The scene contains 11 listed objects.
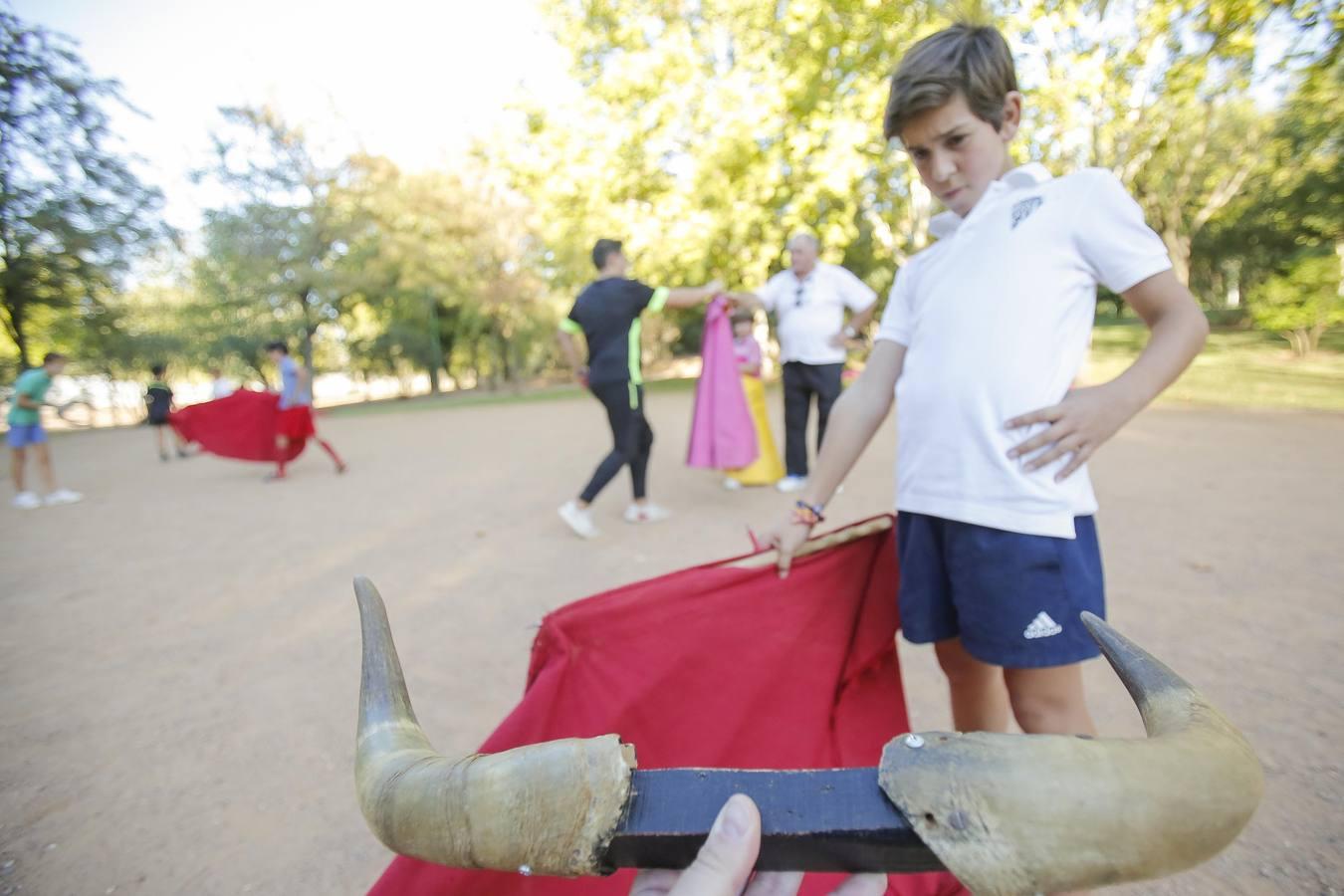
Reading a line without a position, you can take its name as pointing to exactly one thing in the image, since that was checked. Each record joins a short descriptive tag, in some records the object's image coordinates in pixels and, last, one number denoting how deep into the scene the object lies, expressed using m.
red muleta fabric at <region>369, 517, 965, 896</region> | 1.70
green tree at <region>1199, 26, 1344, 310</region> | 15.44
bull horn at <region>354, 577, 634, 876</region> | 0.78
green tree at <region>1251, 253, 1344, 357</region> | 15.96
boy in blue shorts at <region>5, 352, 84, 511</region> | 8.14
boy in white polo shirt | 1.50
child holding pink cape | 7.10
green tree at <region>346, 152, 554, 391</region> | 25.89
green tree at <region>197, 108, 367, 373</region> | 27.00
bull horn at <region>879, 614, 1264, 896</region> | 0.67
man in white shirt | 6.45
